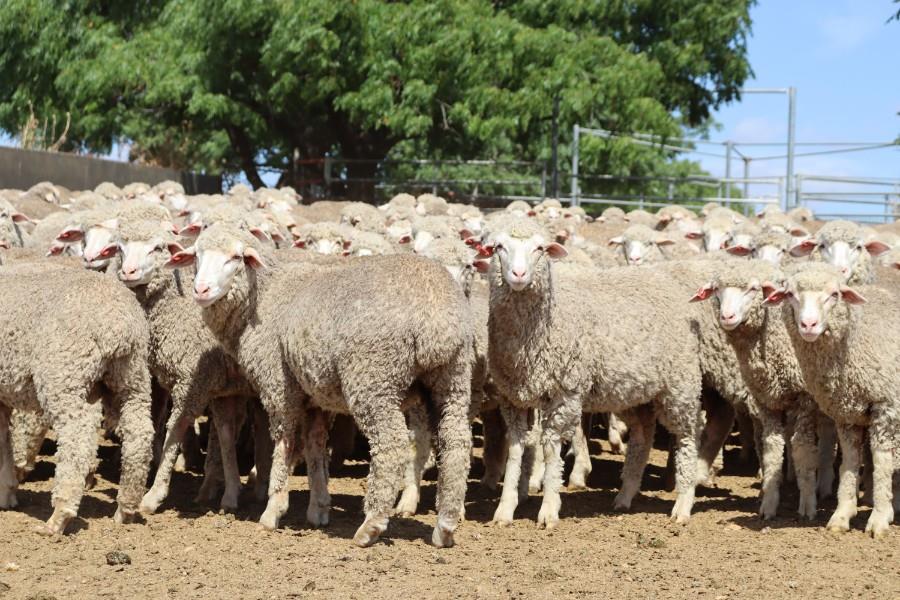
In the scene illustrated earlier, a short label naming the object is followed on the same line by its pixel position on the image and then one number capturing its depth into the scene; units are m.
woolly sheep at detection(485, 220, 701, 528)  15.93
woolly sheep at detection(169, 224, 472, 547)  13.94
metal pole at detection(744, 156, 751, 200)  48.75
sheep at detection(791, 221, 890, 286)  19.94
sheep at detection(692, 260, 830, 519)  16.45
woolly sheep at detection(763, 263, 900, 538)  15.02
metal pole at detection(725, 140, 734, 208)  47.12
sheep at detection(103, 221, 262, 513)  16.47
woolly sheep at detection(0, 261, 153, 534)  14.05
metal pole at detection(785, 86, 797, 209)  45.44
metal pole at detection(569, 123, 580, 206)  46.67
